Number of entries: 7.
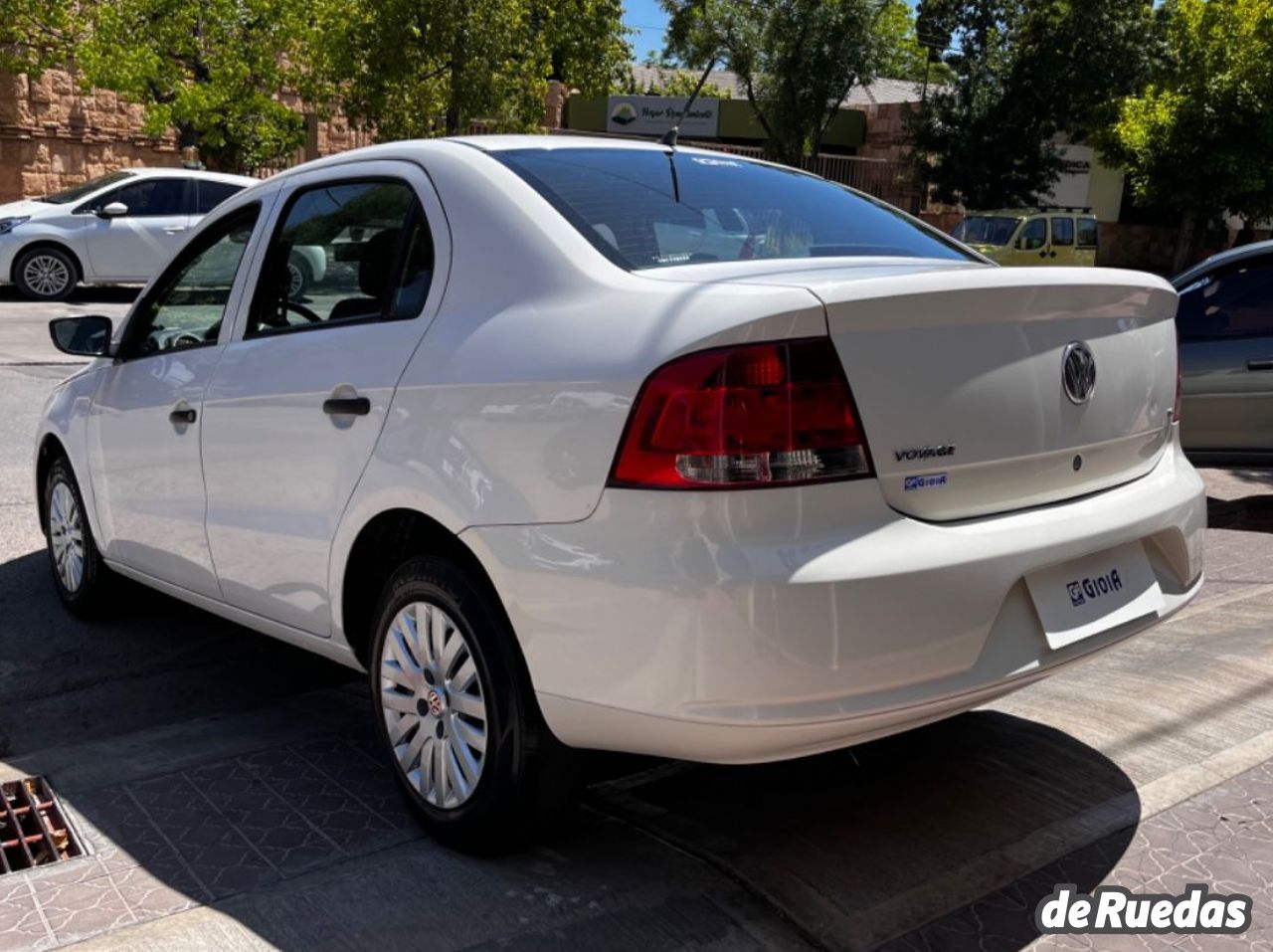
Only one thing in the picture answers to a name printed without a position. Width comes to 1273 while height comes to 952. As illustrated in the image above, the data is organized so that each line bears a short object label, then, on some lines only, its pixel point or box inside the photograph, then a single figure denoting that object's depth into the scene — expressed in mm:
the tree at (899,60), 32188
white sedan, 2623
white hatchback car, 15711
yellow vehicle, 22688
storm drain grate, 3377
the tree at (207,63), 22406
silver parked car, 7043
